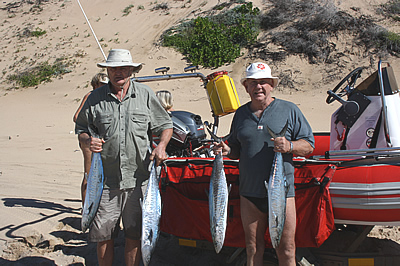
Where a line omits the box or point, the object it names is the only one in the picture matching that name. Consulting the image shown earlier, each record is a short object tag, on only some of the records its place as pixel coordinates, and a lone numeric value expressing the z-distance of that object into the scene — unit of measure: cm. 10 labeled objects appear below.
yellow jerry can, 538
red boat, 316
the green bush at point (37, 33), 2761
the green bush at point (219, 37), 1831
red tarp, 325
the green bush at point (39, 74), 2166
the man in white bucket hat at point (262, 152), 291
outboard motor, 540
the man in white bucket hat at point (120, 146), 318
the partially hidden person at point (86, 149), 418
